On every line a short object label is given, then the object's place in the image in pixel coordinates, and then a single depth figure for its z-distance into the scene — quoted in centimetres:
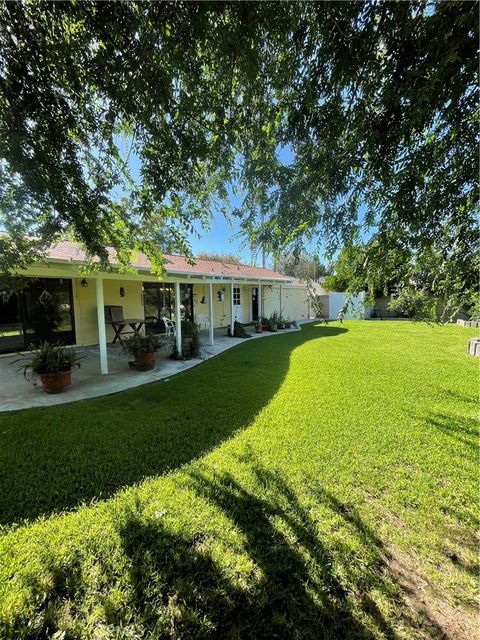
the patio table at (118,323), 898
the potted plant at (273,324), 1483
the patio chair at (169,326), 1002
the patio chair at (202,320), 1275
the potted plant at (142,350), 691
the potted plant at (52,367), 533
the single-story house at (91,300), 656
